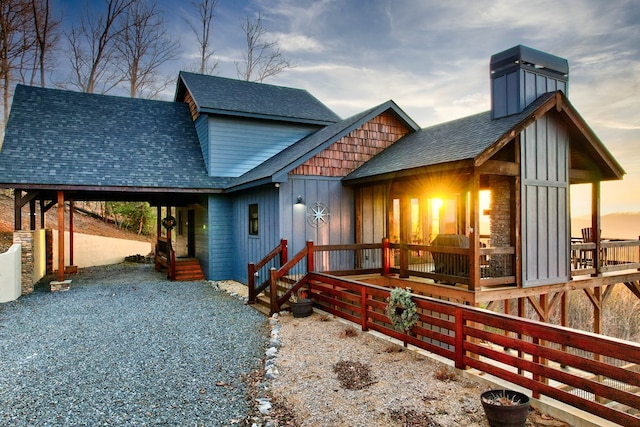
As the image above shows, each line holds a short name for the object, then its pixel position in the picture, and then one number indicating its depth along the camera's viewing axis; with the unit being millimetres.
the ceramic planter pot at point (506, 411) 3561
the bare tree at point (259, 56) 26562
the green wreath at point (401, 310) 5885
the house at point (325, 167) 8508
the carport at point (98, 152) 11625
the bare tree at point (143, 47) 25125
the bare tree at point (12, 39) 21062
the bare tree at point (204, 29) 25641
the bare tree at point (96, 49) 24422
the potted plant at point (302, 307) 8305
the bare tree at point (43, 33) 22688
